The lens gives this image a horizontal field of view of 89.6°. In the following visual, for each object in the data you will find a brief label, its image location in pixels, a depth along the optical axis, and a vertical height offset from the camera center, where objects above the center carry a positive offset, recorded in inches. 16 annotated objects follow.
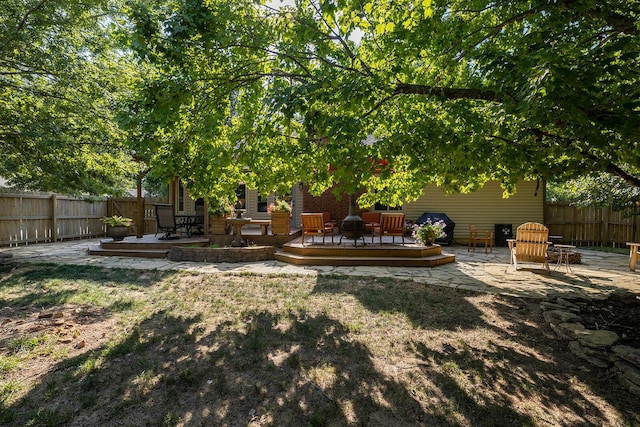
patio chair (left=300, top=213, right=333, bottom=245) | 359.9 -17.3
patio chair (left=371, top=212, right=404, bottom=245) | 362.9 -17.0
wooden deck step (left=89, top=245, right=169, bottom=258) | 376.5 -53.2
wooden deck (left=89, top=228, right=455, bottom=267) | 335.0 -46.5
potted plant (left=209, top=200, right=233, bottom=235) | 402.7 -14.7
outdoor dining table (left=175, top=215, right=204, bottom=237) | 454.0 -21.1
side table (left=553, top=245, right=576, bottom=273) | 300.0 -41.6
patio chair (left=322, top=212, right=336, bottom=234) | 532.7 -14.1
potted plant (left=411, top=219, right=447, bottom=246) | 368.8 -26.7
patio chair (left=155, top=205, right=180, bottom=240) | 420.8 -13.2
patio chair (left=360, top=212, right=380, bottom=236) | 514.9 -11.4
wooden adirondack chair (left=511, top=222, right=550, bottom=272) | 276.2 -28.6
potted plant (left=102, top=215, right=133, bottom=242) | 428.1 -27.6
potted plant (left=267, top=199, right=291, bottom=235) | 414.6 -11.5
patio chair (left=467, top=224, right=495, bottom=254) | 451.3 -39.5
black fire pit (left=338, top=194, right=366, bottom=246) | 371.6 -20.4
